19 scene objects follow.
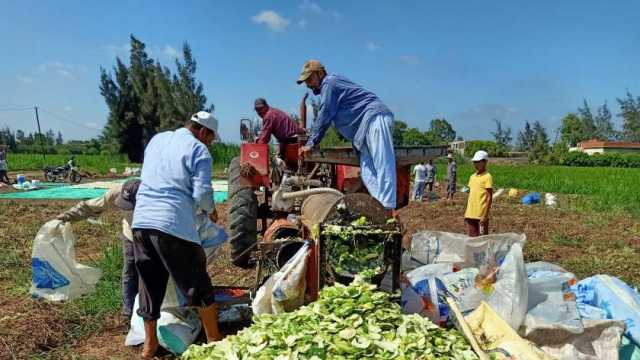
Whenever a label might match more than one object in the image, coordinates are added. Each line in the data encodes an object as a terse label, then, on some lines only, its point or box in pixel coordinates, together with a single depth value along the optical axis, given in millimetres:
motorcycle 18938
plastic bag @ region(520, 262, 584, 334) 2781
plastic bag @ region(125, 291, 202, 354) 3182
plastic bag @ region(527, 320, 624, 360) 2708
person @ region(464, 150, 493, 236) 5711
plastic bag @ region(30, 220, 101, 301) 3854
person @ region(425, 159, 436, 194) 15421
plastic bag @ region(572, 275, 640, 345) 2955
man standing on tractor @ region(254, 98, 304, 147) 5473
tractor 3051
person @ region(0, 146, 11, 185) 16612
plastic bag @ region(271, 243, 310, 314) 2910
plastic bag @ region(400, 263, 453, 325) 3090
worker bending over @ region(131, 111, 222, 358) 2990
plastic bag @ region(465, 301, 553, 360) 2363
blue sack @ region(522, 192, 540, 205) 14375
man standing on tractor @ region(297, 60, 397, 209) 3504
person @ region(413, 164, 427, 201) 13969
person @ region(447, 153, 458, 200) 14273
